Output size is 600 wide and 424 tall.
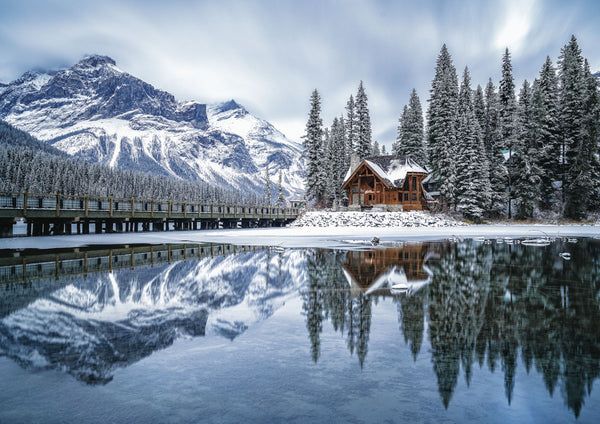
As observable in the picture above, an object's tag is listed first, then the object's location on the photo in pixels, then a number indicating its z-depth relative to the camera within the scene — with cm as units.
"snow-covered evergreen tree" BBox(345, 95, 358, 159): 5843
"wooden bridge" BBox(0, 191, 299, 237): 2688
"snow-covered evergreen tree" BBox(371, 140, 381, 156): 9071
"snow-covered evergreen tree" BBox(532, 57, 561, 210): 4459
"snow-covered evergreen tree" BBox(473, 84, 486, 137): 5506
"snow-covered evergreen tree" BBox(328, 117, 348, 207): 6259
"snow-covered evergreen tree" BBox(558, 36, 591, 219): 4162
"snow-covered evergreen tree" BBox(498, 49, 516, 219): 4831
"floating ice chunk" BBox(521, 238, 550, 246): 2134
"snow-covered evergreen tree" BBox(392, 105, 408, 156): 6072
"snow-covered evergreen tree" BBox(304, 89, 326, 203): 5475
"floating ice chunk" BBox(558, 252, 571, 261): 1469
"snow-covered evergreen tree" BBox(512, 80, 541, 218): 4338
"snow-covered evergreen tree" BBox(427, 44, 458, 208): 4575
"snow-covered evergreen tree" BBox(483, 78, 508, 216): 4788
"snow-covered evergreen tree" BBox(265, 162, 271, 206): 8655
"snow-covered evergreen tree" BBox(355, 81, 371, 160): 5697
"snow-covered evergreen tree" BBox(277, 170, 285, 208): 8478
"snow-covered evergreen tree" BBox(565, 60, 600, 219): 4088
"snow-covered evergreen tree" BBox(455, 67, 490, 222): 4419
